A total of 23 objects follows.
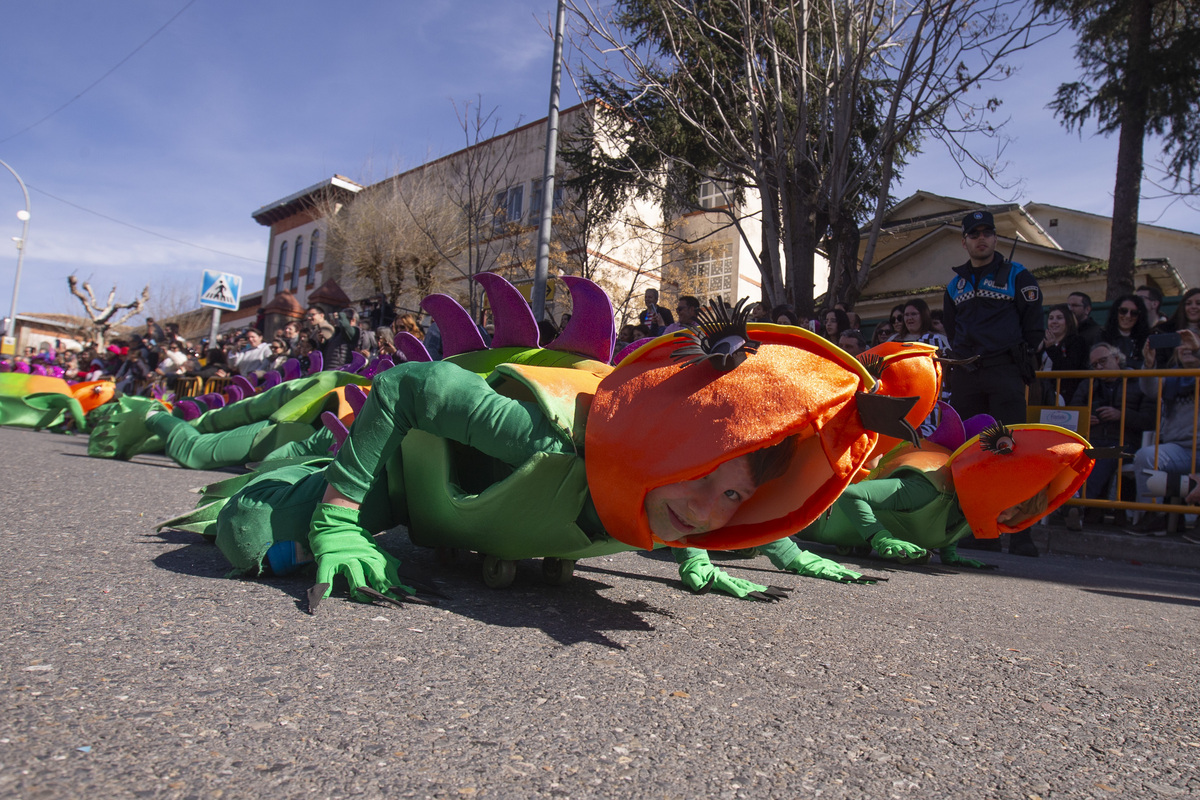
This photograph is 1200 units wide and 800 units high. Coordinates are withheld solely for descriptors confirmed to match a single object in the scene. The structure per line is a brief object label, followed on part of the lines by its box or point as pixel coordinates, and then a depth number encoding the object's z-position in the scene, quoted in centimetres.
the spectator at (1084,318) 634
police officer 484
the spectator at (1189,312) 572
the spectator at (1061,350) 611
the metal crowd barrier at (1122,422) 512
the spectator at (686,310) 709
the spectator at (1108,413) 559
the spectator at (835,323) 670
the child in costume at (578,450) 165
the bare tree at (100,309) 2589
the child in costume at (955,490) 355
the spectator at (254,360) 1041
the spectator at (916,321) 586
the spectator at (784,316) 677
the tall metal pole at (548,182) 986
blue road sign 1248
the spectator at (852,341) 622
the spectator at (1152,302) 644
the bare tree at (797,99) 793
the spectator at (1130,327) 617
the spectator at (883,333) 634
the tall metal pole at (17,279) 2503
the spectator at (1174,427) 531
